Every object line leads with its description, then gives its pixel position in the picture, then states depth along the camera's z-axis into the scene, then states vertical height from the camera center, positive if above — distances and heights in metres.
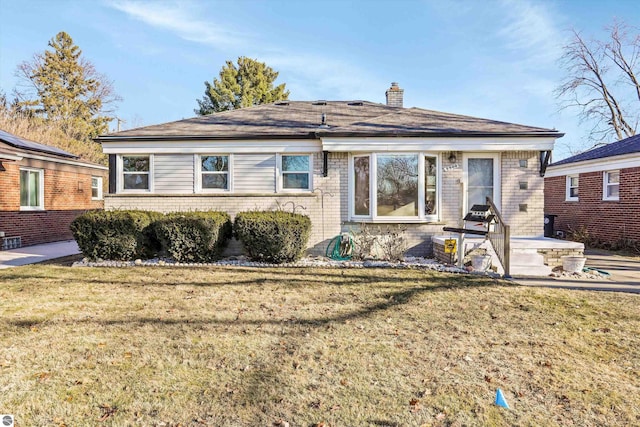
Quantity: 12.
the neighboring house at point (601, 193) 12.34 +0.65
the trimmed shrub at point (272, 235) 8.65 -0.69
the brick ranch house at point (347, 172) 9.76 +1.03
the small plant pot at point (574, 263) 7.98 -1.24
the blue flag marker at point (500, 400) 2.94 -1.61
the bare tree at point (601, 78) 27.48 +10.45
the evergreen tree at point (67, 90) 30.61 +10.57
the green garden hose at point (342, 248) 9.75 -1.13
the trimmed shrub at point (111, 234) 8.79 -0.69
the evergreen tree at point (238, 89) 30.14 +10.21
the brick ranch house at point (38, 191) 12.34 +0.59
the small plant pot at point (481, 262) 8.16 -1.24
